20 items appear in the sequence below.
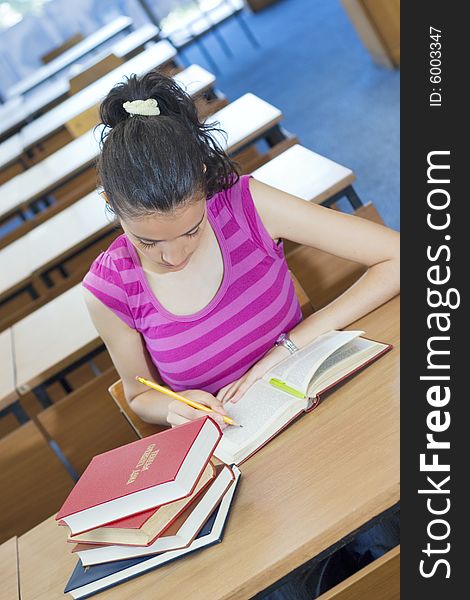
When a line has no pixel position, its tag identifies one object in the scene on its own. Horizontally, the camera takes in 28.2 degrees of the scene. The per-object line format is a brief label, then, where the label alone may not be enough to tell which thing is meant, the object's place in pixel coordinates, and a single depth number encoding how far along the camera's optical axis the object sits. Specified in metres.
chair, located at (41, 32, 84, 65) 8.91
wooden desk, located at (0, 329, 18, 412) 2.60
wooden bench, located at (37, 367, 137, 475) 2.57
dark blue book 1.42
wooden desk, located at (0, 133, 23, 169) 5.63
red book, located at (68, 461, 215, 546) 1.40
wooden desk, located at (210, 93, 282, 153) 3.22
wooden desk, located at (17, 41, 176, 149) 5.41
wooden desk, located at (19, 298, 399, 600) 1.34
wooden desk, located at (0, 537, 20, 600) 1.65
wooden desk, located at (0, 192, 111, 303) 3.37
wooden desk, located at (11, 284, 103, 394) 2.60
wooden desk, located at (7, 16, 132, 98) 7.86
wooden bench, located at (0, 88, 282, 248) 3.28
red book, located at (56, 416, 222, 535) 1.38
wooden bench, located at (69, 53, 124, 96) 5.90
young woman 1.83
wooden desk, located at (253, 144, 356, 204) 2.55
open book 1.61
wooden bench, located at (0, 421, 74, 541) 2.52
